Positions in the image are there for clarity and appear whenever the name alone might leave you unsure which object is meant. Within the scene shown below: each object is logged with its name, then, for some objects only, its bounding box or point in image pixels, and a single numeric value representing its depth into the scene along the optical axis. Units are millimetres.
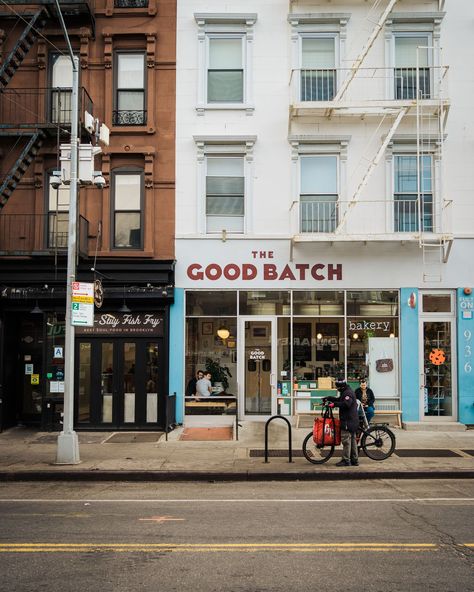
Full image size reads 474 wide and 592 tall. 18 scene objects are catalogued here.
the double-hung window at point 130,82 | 17516
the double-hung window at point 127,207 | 17328
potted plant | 17156
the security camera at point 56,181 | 13438
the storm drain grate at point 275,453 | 13377
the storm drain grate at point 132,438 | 15305
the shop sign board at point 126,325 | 16922
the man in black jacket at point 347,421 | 12172
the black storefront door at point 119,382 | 16812
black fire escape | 15977
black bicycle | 12820
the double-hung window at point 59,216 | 17062
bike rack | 12492
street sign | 12759
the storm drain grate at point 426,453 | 13383
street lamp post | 12555
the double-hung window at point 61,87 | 17094
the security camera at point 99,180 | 13788
